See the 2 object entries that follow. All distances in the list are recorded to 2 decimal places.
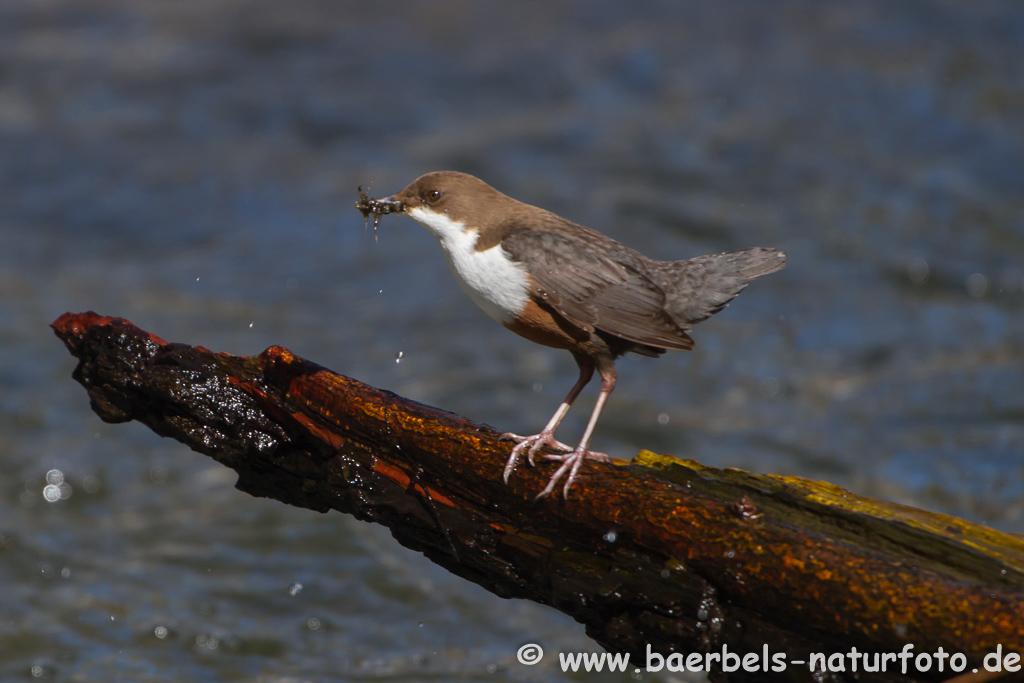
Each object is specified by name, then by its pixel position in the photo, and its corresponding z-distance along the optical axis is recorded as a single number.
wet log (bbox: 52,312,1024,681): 5.10
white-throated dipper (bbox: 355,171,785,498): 6.60
